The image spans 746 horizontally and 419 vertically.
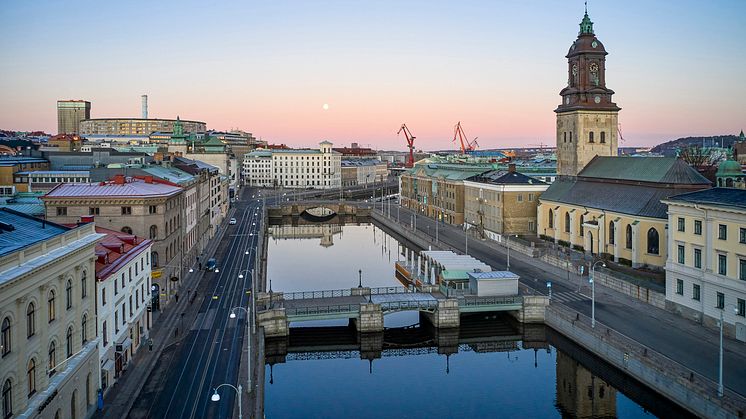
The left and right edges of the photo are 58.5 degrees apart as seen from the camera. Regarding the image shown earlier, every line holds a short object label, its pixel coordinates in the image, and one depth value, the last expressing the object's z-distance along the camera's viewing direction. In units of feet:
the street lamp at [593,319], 181.67
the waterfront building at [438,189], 451.44
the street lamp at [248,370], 138.31
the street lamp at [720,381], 129.59
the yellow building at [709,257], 169.78
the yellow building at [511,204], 366.63
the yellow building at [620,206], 257.96
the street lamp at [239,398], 106.02
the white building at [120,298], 140.05
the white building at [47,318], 94.38
